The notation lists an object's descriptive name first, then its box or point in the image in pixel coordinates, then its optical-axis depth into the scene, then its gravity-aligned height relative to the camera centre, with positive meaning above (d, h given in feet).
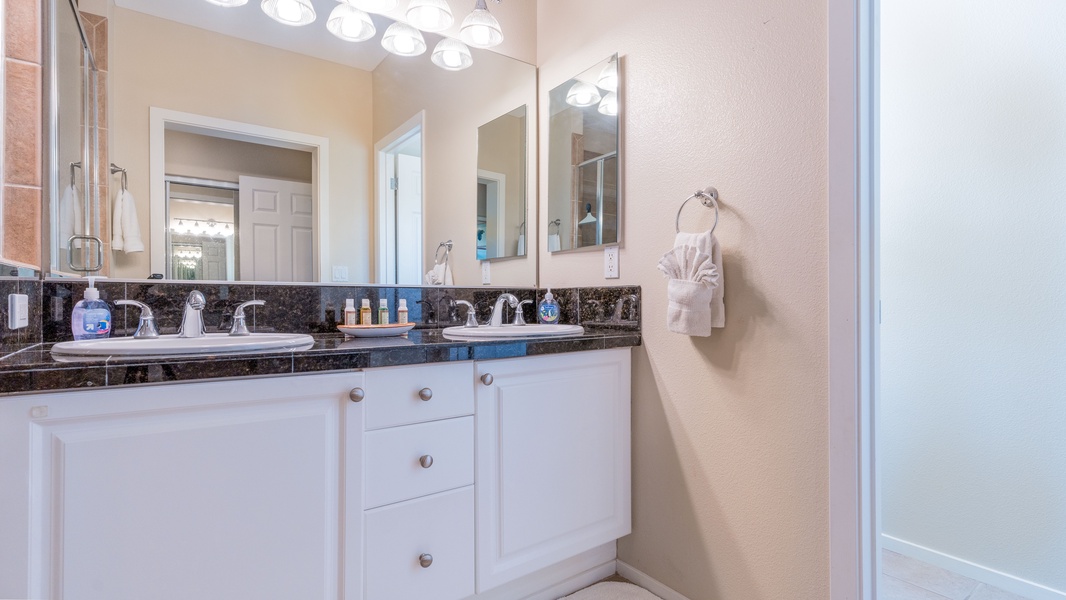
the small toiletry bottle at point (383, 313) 5.76 -0.18
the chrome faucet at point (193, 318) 4.36 -0.18
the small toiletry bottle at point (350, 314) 5.42 -0.18
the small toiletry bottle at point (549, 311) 6.44 -0.17
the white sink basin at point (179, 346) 3.22 -0.35
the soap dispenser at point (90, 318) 4.10 -0.17
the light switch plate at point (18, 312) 3.46 -0.10
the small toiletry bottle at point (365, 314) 5.55 -0.18
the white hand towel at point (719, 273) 4.58 +0.22
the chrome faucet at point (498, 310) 6.06 -0.15
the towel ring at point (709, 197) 4.74 +0.99
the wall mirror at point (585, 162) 5.95 +1.75
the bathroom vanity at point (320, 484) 2.82 -1.34
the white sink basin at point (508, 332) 5.01 -0.37
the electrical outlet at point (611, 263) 5.91 +0.42
